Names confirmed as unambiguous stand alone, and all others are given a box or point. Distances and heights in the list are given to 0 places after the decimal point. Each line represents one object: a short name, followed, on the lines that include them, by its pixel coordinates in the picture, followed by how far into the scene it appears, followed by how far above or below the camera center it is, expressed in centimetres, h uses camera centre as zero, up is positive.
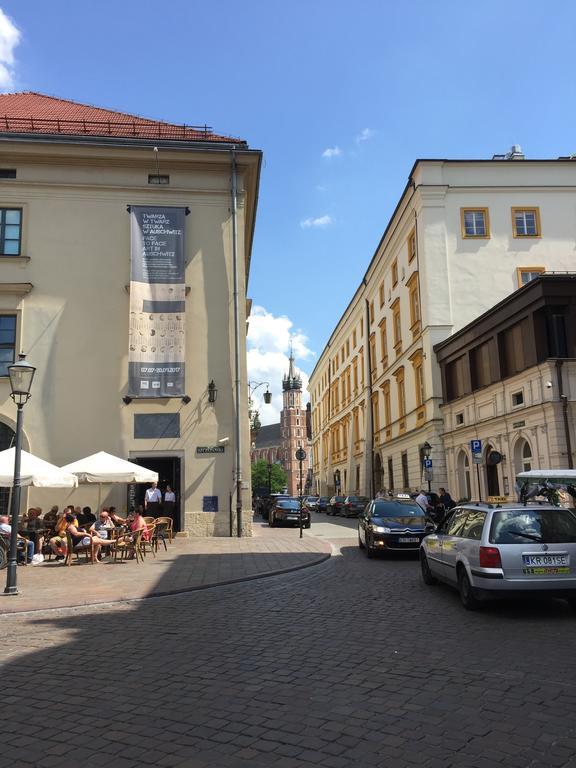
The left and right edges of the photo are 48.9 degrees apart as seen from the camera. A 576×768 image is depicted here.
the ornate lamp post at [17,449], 1111 +85
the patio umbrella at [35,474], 1488 +52
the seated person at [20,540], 1491 -105
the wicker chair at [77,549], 1523 -130
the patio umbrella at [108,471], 1631 +59
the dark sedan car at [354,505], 4078 -102
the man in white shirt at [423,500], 2319 -45
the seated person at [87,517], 1805 -63
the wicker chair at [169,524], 1727 -94
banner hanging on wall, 2183 +661
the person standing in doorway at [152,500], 1969 -23
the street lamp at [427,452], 3089 +174
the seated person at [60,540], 1573 -110
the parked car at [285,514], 3123 -117
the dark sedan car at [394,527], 1532 -94
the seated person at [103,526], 1587 -79
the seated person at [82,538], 1522 -104
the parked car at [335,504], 4499 -108
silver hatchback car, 830 -90
